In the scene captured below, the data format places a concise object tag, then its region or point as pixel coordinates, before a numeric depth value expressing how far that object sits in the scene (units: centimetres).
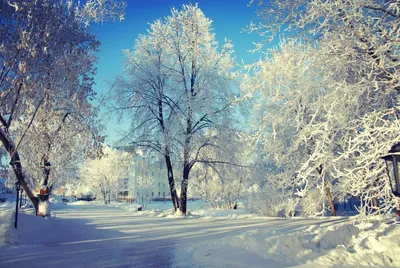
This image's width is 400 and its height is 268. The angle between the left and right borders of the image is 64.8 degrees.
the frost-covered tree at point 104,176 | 6234
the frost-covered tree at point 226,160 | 1967
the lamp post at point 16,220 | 1026
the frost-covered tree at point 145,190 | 4843
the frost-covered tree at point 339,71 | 687
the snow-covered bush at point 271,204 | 2367
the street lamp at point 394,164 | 575
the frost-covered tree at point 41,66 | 1063
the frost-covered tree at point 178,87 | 1944
